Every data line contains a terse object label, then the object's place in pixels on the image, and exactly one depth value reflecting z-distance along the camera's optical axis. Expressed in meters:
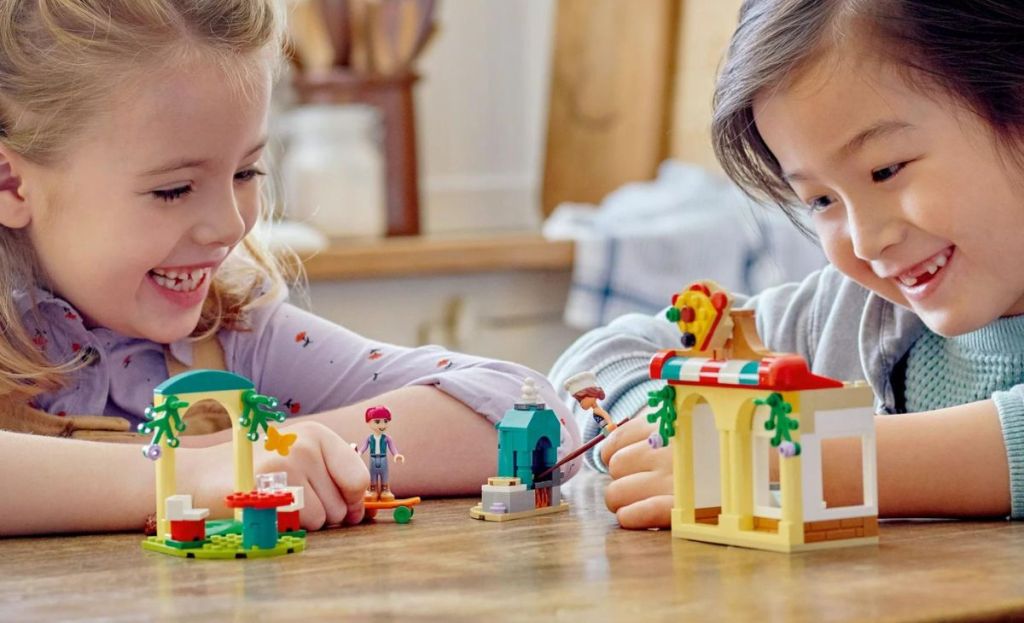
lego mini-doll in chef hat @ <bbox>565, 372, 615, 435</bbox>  1.09
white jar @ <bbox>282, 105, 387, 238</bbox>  2.82
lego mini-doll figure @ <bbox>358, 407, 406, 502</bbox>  1.08
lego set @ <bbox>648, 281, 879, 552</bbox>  0.95
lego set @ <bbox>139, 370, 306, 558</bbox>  0.98
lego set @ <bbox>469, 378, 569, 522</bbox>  1.06
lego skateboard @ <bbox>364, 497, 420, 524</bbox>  1.06
